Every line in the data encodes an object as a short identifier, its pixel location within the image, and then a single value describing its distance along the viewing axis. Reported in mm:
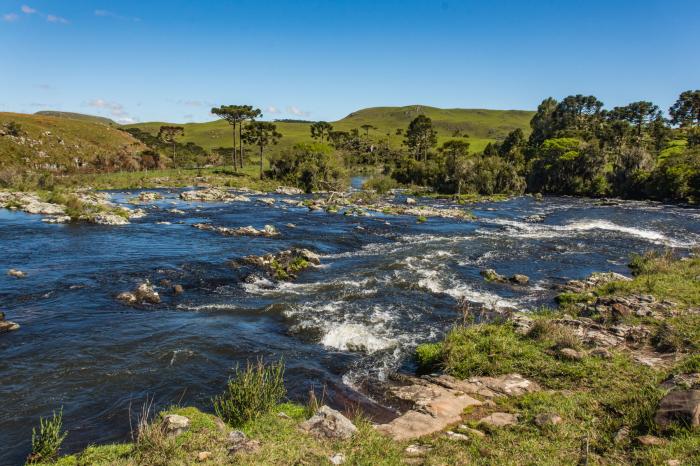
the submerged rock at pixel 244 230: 35438
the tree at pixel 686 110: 97694
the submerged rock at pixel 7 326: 15461
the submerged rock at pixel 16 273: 21750
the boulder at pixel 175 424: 8648
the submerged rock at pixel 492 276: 24547
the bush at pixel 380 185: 79200
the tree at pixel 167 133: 105812
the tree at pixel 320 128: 133875
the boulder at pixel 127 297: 19203
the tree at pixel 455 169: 78062
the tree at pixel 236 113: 89312
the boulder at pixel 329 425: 9117
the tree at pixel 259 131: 90438
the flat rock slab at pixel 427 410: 9742
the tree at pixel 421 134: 113812
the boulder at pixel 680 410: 8180
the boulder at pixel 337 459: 7996
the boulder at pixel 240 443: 8164
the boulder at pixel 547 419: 9250
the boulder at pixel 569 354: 12797
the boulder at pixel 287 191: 72000
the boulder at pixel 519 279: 24125
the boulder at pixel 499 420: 9586
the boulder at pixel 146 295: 19562
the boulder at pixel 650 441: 7852
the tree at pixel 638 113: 101125
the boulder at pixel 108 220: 37000
